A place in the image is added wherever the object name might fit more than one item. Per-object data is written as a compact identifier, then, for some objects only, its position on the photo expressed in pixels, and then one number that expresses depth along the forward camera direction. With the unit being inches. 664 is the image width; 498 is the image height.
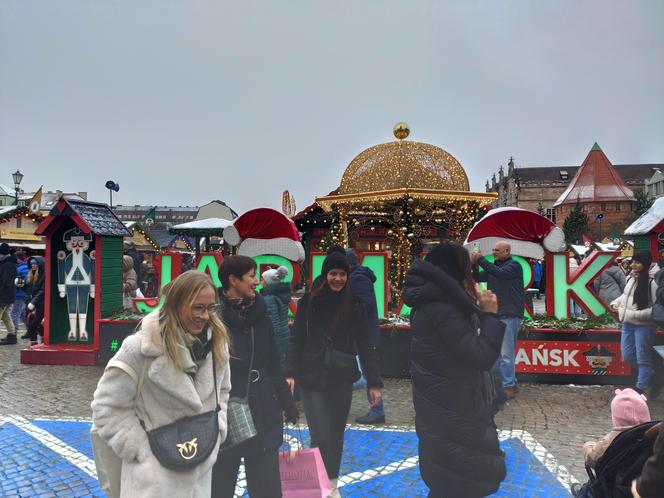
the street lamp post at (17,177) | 788.4
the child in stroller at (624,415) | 87.5
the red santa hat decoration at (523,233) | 277.6
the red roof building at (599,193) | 2368.4
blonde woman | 74.9
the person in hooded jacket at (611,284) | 328.2
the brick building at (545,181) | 3009.4
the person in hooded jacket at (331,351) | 129.1
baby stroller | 71.2
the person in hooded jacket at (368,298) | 185.3
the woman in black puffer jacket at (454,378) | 89.1
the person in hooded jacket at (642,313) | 225.6
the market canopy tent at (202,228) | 642.2
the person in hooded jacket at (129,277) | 361.3
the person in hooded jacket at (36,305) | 360.2
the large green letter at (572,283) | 266.5
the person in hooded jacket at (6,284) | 368.2
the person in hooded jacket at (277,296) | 159.0
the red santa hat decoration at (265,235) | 293.9
